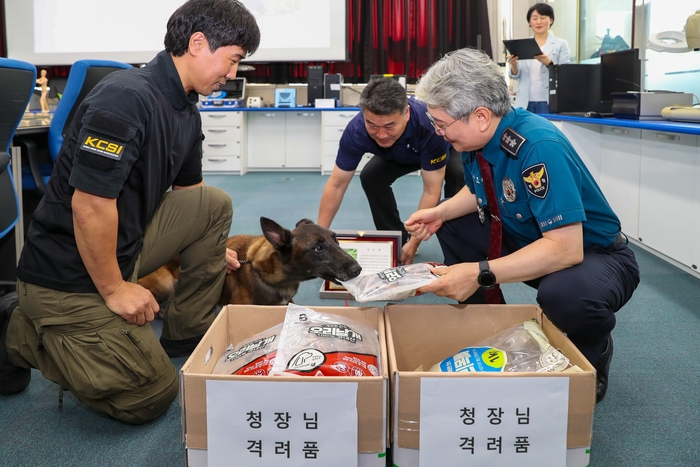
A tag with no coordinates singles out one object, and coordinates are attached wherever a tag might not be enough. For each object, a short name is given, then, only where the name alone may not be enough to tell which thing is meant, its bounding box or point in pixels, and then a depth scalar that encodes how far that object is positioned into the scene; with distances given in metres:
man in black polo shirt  1.38
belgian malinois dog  2.07
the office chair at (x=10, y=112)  1.94
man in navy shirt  2.48
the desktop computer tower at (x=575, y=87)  4.61
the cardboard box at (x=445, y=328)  1.50
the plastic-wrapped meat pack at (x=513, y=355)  1.30
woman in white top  5.29
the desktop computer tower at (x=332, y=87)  7.58
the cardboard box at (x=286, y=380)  1.09
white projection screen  7.90
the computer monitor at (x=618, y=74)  3.77
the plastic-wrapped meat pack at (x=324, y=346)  1.22
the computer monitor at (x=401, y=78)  7.22
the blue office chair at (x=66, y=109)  2.87
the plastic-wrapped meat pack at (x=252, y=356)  1.27
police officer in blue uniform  1.44
